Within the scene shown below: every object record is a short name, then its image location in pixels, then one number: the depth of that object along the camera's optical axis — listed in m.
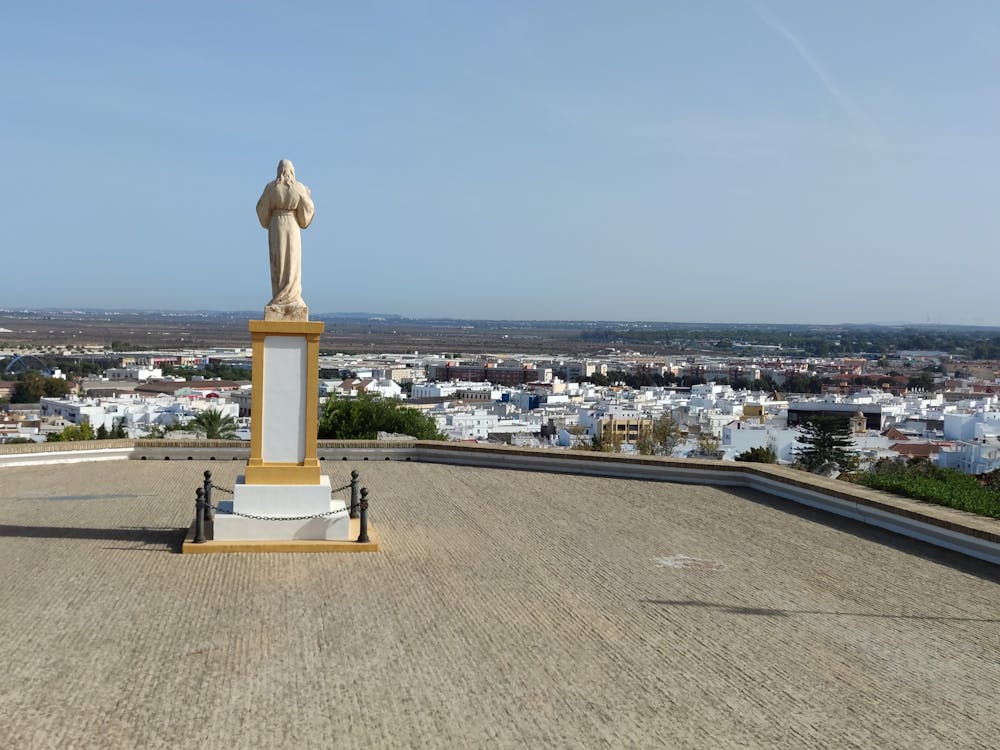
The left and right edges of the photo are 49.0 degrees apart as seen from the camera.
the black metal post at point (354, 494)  9.94
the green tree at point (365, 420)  17.91
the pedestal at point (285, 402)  9.52
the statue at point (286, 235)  9.67
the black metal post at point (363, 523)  9.23
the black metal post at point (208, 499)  9.27
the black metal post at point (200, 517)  9.03
